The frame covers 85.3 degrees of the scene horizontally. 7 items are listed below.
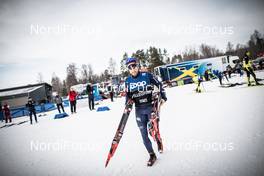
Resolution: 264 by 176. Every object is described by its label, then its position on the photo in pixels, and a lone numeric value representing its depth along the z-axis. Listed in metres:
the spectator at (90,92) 12.08
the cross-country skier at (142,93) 2.97
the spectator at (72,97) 11.82
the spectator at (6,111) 14.55
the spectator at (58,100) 12.53
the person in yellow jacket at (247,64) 9.63
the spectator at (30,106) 10.46
